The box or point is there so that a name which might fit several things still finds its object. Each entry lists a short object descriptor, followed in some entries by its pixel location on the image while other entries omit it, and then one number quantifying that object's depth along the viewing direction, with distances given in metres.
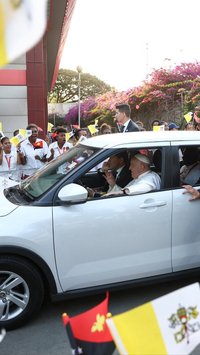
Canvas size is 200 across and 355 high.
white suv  3.39
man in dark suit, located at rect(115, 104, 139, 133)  5.78
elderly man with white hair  3.75
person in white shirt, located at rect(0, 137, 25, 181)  6.36
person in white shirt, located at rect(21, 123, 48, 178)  7.09
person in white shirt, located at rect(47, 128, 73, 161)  7.42
